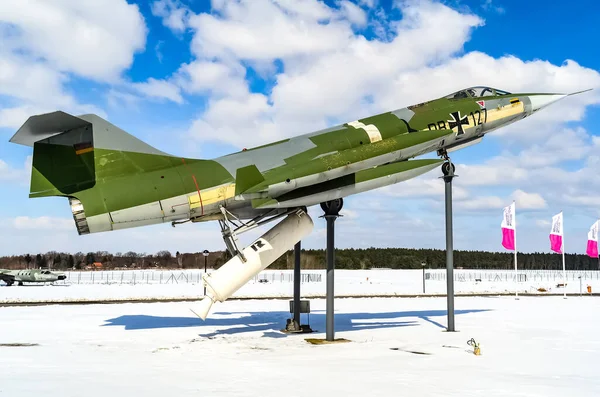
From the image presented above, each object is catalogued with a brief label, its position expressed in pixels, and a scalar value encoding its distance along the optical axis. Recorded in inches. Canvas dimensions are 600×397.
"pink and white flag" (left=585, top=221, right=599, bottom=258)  1678.2
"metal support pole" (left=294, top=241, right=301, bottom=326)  745.6
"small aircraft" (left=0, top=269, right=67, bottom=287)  1845.5
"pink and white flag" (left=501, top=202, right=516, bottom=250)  1355.8
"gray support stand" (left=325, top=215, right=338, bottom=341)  665.0
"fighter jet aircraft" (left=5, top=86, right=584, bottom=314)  599.8
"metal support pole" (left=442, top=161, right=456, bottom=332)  733.3
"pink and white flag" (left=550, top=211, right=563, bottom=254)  1514.5
